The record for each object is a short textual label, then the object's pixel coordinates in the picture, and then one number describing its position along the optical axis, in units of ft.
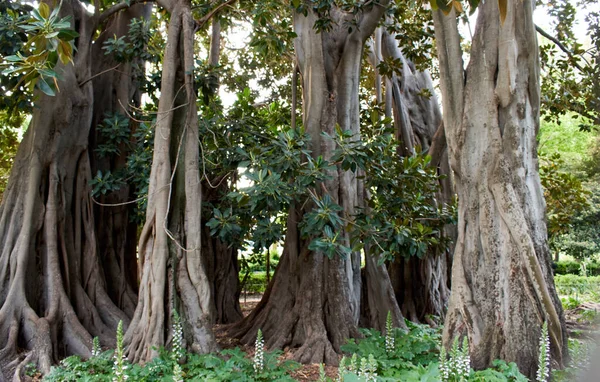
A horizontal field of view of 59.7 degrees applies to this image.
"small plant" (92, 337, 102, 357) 17.69
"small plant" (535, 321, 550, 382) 12.46
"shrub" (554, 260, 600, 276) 52.23
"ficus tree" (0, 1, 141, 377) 20.84
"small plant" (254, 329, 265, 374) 15.67
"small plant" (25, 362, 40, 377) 18.84
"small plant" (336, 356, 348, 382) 11.09
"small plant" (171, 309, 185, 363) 17.12
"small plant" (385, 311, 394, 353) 17.99
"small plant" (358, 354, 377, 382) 11.54
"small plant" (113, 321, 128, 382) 13.75
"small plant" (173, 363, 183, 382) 13.43
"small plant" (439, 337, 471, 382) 13.55
